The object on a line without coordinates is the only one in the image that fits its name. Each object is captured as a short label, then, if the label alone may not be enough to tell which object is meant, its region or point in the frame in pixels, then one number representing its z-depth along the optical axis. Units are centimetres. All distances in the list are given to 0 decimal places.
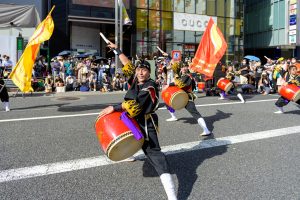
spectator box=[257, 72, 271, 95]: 1669
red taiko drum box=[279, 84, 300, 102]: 813
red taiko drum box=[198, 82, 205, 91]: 1594
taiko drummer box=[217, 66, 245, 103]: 1172
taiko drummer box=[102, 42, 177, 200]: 362
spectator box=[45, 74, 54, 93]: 1492
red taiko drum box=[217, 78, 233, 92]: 1166
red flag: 1022
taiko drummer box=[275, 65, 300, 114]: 816
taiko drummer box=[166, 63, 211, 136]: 663
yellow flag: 859
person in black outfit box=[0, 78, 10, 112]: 948
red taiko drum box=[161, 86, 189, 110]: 653
